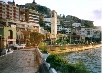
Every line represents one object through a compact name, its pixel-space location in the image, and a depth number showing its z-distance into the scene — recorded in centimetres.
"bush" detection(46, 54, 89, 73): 415
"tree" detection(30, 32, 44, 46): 2220
